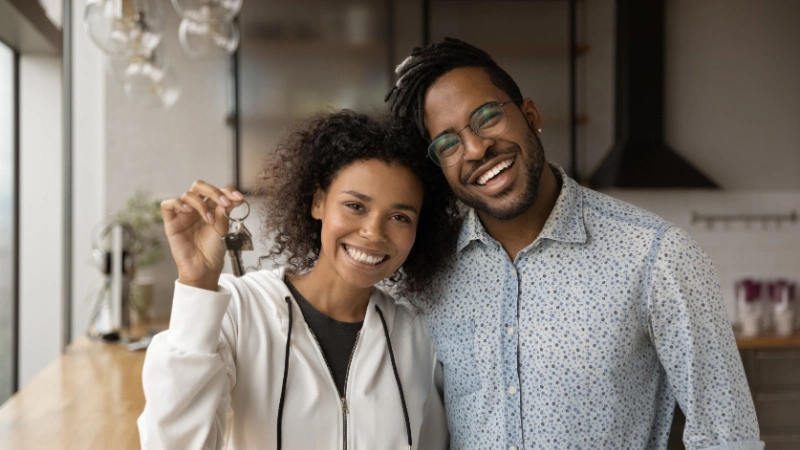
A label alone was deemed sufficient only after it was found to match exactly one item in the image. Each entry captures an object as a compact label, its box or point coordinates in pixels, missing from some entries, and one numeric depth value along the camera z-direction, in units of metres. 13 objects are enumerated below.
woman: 1.32
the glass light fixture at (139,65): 2.63
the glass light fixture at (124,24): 2.09
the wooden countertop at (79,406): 2.07
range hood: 4.48
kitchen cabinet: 4.08
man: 1.37
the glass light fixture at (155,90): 2.85
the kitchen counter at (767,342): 4.05
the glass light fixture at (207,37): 2.54
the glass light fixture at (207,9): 2.28
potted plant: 4.19
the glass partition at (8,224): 3.38
